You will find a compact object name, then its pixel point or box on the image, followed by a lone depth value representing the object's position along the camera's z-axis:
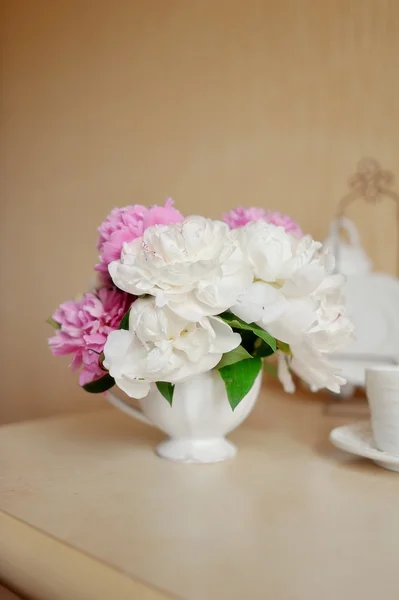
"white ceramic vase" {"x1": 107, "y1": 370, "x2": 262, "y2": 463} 0.73
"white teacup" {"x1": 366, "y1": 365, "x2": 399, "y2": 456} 0.70
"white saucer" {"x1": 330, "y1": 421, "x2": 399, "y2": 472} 0.70
